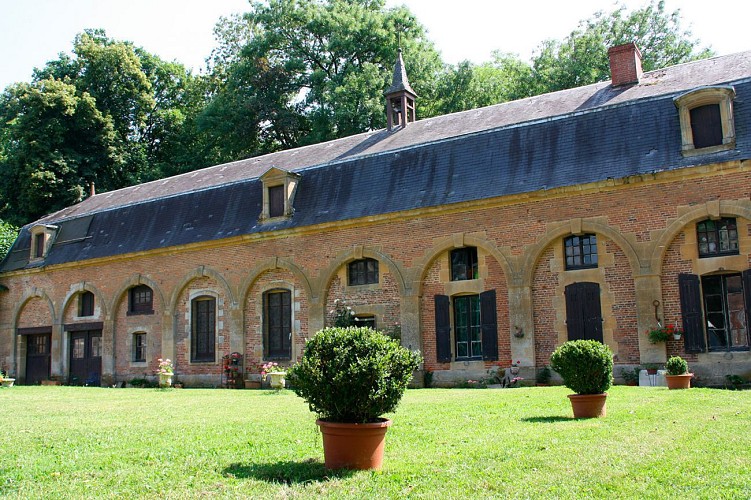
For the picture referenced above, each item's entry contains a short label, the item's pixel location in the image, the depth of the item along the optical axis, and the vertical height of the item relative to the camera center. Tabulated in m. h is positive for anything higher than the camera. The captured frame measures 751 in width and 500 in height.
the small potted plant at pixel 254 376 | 21.44 -1.03
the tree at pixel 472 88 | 35.62 +12.39
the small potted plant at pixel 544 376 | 17.47 -1.04
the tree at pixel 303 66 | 36.41 +14.11
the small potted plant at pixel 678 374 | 13.98 -0.87
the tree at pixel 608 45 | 34.28 +13.74
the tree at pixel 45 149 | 35.22 +9.88
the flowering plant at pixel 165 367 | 21.91 -0.72
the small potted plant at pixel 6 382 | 23.78 -1.08
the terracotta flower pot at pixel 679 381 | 13.99 -1.00
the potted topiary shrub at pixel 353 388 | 6.67 -0.46
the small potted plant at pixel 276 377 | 17.61 -0.87
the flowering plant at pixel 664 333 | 16.02 -0.07
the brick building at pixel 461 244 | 16.28 +2.55
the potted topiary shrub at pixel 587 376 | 9.91 -0.60
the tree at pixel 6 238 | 30.55 +4.71
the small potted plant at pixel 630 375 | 16.28 -1.02
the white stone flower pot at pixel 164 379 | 21.88 -1.05
